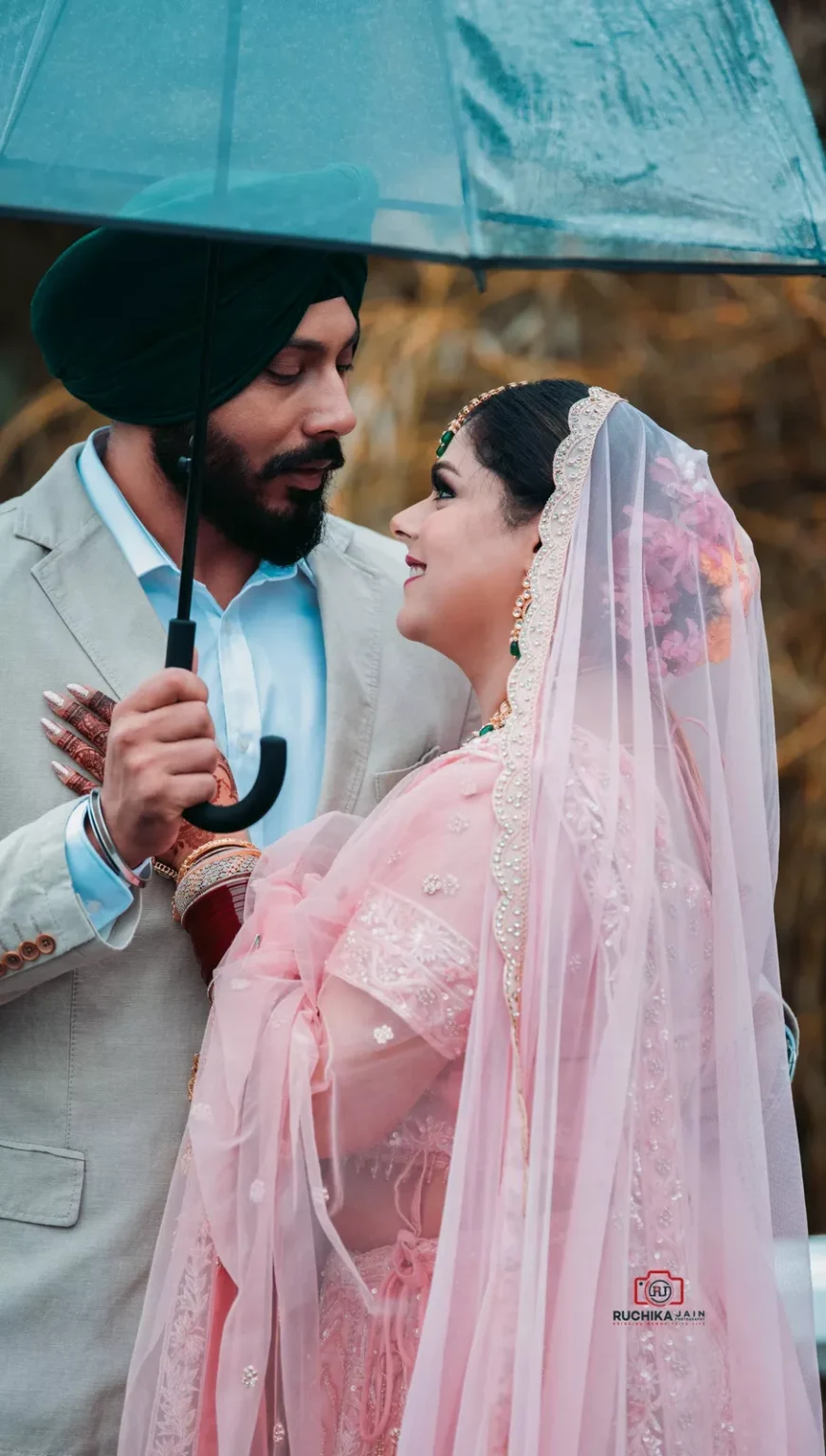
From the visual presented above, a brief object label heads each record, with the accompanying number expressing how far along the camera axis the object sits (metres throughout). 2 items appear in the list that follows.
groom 1.95
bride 1.70
